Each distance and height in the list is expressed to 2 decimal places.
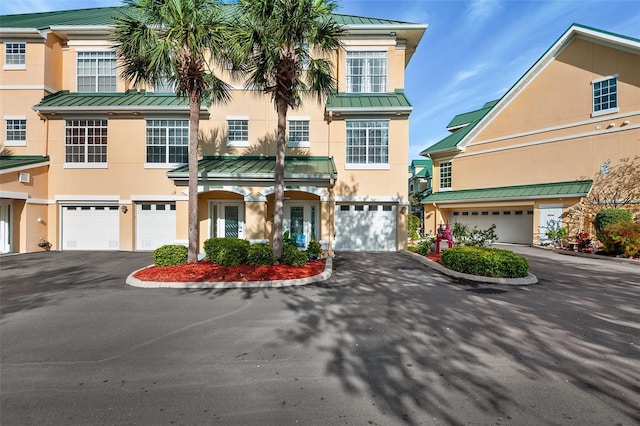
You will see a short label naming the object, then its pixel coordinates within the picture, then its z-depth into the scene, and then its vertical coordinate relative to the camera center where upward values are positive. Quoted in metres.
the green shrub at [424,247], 13.53 -1.64
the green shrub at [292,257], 10.25 -1.58
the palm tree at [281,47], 9.10 +5.61
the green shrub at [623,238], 13.29 -1.20
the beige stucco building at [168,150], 15.12 +3.47
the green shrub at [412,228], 20.88 -1.12
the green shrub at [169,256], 10.16 -1.54
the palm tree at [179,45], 9.27 +5.63
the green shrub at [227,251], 10.09 -1.37
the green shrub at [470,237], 11.27 -0.96
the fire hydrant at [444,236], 12.91 -1.05
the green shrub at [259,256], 10.04 -1.52
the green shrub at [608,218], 14.87 -0.26
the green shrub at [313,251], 12.17 -1.62
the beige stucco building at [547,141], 16.80 +4.95
